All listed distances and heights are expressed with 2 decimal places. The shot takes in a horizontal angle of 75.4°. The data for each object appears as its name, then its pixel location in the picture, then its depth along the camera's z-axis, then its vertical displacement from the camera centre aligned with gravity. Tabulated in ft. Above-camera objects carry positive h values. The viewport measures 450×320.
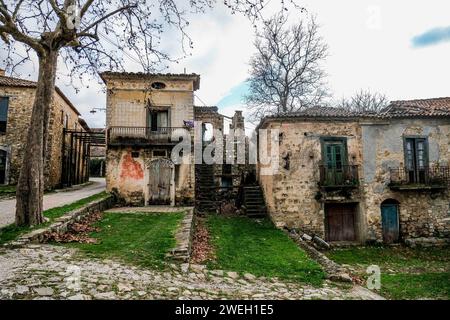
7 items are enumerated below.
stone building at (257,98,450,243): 43.19 +0.19
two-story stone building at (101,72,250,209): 50.72 +7.26
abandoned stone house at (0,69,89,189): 55.16 +10.31
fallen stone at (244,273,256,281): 19.71 -6.73
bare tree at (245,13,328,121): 72.08 +25.60
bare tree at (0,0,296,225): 23.35 +10.60
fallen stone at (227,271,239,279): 19.55 -6.59
